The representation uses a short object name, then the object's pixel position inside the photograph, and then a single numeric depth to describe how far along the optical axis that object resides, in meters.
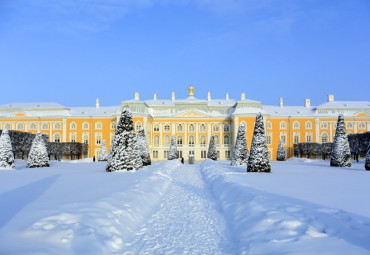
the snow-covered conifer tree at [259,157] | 16.42
